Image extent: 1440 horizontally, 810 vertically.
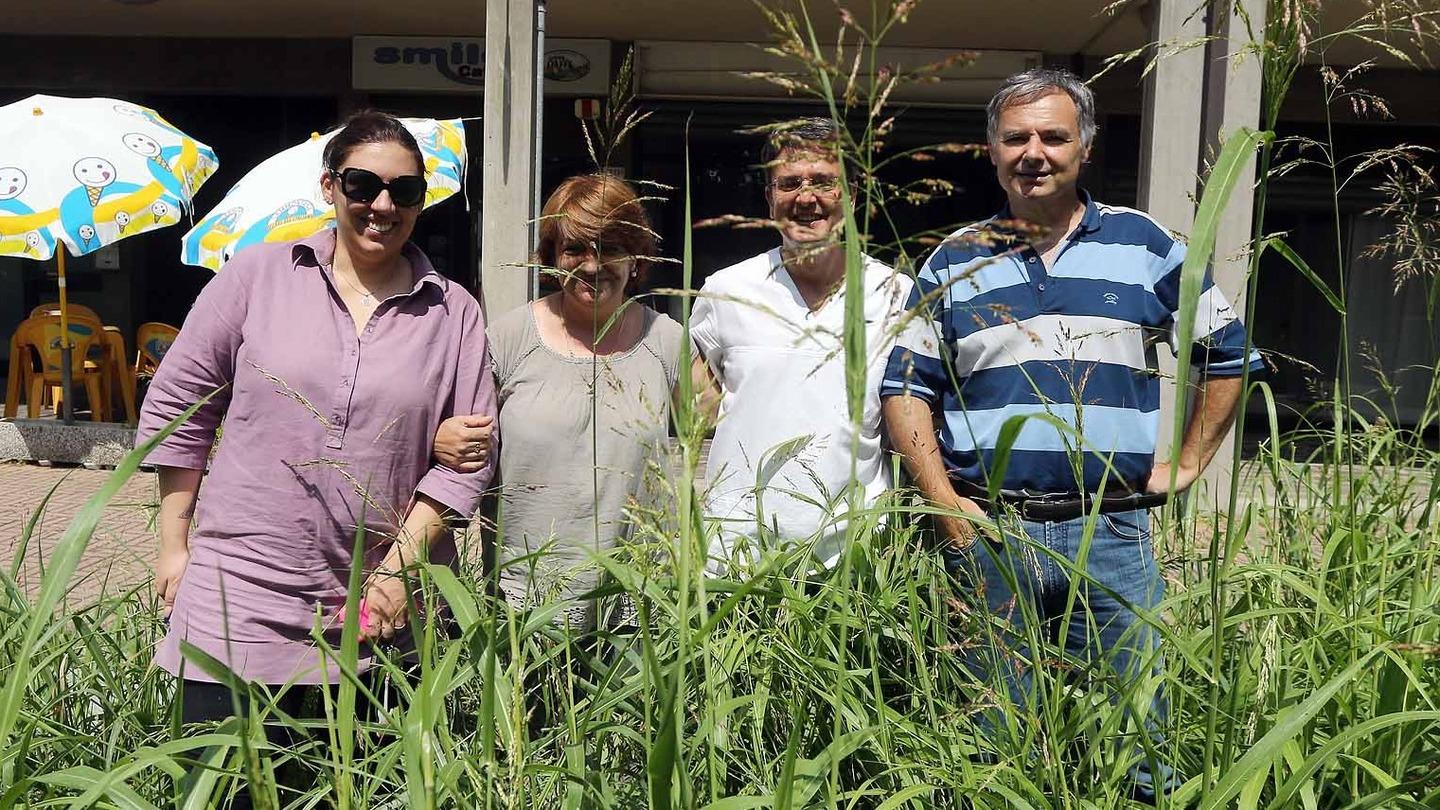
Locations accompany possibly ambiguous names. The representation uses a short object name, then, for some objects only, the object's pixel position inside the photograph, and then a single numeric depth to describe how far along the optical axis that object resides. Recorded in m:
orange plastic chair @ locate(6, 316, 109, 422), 9.52
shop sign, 10.70
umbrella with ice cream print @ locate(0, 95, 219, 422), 7.32
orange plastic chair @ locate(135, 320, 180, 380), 9.98
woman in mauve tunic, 2.17
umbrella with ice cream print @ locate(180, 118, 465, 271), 5.86
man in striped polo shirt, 2.27
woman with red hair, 2.41
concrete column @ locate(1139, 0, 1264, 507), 6.31
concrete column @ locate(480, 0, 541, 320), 6.95
